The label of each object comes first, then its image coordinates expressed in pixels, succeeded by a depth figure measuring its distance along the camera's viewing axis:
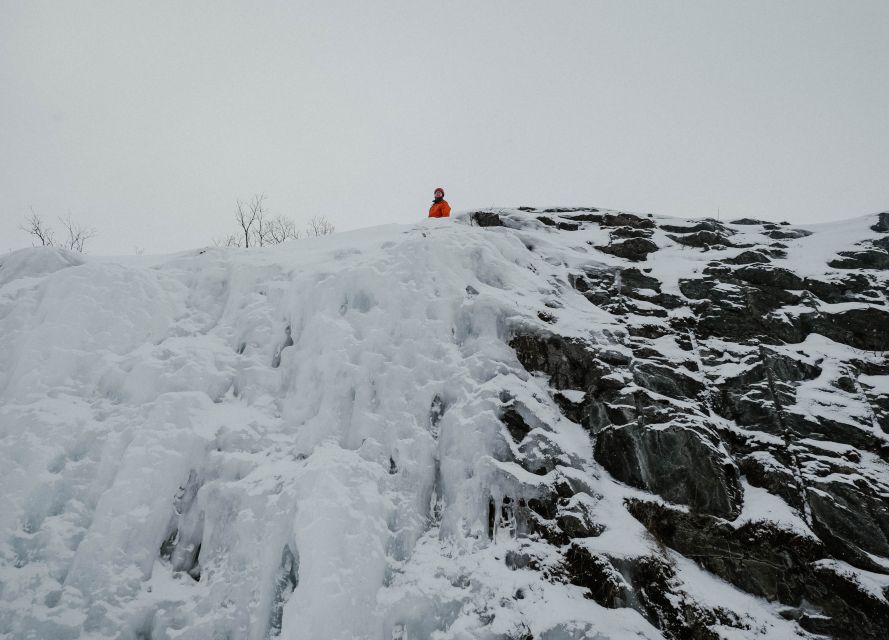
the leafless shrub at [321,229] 27.17
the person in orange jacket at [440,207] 14.85
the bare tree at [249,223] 21.48
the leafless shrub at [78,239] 20.26
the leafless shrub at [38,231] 19.25
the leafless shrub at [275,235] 23.86
